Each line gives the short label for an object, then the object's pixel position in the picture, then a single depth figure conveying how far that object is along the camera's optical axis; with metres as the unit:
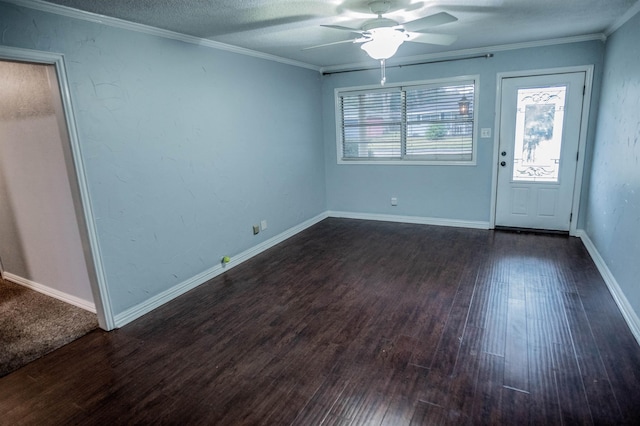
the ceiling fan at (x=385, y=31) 2.56
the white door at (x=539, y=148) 4.47
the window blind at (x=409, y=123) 5.04
